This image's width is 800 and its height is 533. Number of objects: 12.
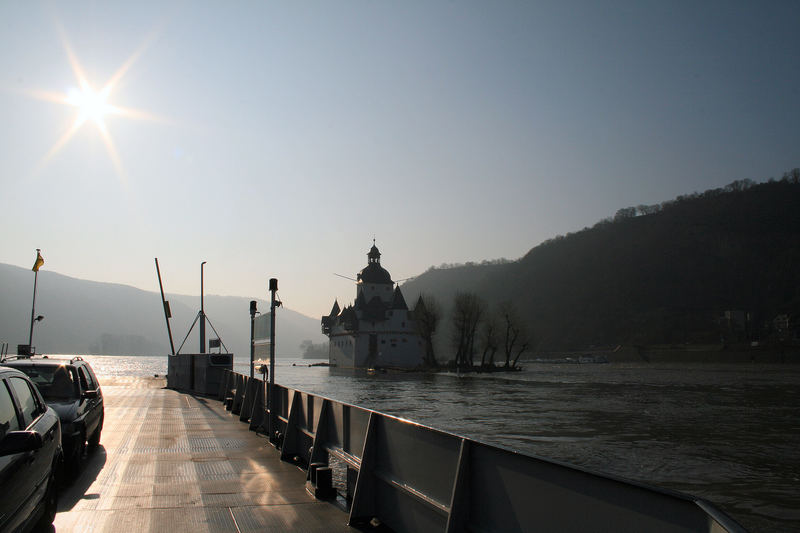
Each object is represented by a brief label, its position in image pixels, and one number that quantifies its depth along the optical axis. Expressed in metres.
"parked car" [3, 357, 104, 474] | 9.27
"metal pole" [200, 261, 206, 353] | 45.09
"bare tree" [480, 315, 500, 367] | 126.20
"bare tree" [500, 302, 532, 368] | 126.18
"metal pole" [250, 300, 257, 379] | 21.02
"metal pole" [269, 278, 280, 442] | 14.04
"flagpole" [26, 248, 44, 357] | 38.03
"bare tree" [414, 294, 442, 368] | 133.38
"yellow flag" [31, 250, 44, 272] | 38.09
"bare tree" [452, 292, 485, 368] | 123.38
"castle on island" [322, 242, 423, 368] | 144.25
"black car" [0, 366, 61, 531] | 4.58
